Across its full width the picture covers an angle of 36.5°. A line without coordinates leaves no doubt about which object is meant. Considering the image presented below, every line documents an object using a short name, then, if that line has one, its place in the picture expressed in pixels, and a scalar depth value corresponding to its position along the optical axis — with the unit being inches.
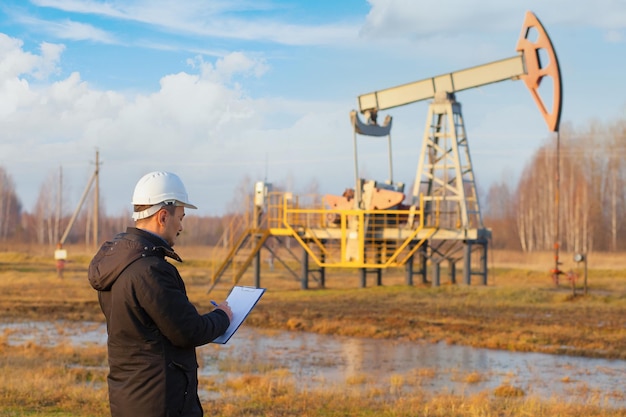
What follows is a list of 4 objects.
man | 164.1
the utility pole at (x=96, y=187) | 2268.7
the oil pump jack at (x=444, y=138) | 1079.6
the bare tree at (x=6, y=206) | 4097.0
